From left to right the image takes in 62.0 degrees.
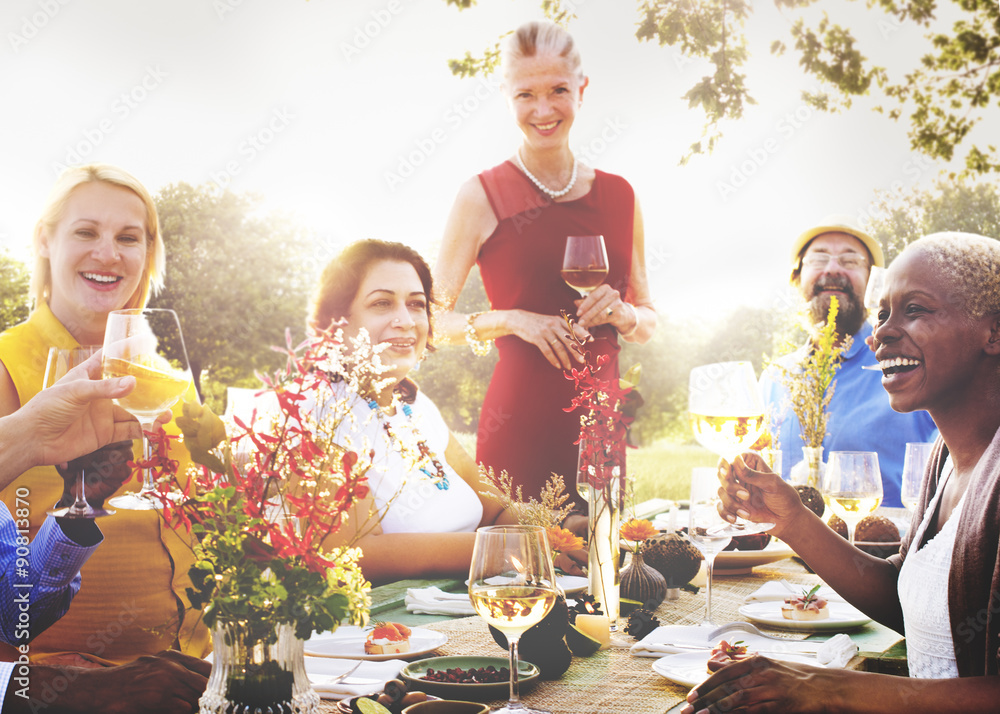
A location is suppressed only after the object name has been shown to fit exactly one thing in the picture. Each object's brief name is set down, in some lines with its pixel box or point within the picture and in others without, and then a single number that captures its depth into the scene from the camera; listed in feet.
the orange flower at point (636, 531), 5.59
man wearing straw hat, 11.85
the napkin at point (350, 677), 3.91
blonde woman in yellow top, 6.43
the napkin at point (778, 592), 5.84
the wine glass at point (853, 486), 6.39
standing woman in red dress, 10.16
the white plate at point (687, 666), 4.06
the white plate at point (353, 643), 4.48
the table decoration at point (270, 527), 3.00
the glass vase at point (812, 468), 8.41
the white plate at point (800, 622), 5.16
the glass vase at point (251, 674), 3.12
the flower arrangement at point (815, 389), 8.44
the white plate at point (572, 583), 5.90
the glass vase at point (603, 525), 5.24
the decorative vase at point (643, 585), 5.60
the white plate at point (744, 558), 7.10
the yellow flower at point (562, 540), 5.19
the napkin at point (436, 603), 5.50
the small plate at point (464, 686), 3.81
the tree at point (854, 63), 14.69
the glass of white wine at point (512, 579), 3.83
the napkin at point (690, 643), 4.60
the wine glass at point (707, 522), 5.12
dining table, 3.93
